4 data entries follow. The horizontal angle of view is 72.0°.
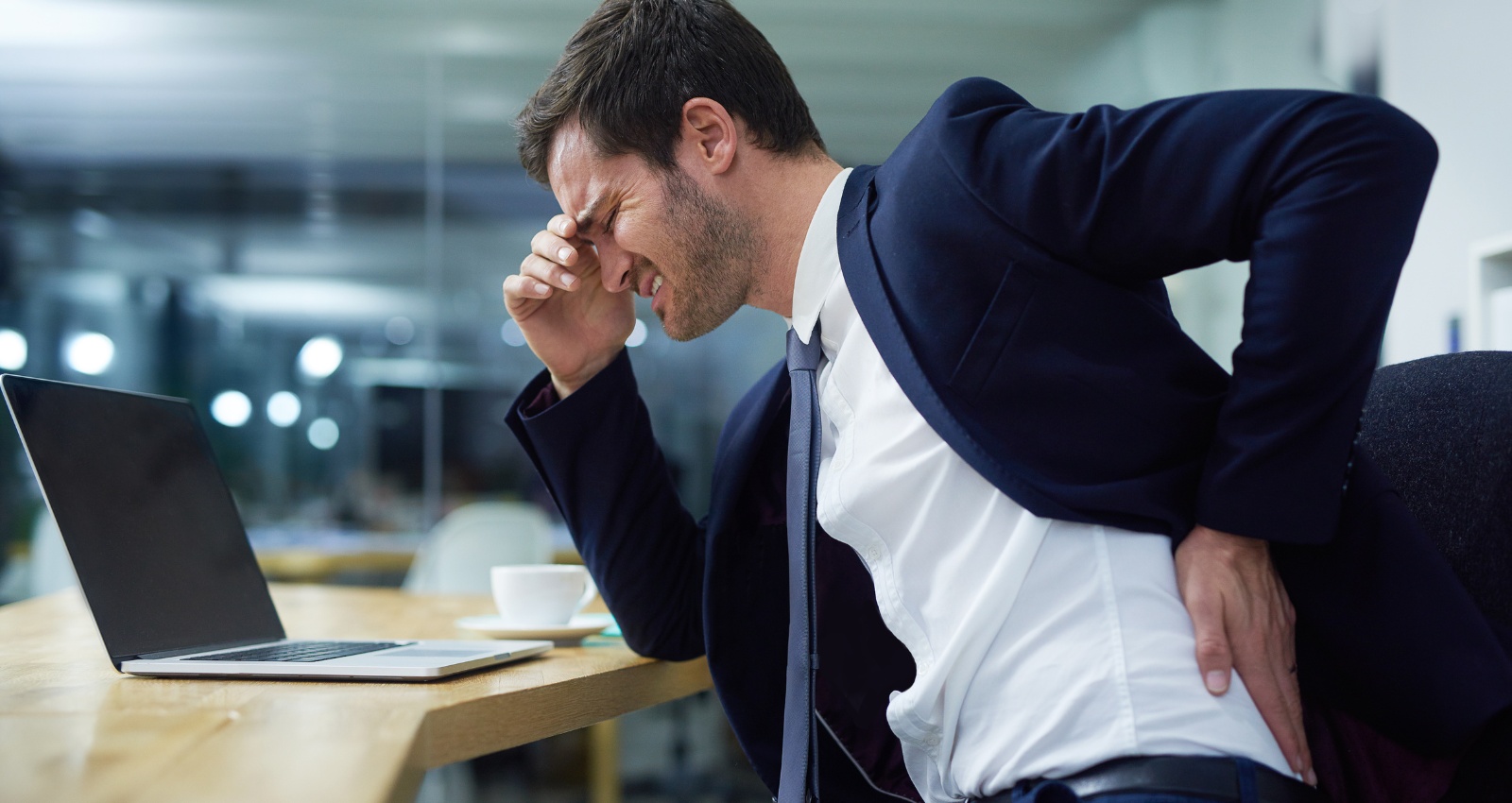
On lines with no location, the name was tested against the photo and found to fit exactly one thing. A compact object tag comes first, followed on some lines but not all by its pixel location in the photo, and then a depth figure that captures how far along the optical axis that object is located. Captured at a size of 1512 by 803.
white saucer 1.12
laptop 0.81
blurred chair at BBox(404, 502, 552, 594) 2.82
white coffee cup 1.13
